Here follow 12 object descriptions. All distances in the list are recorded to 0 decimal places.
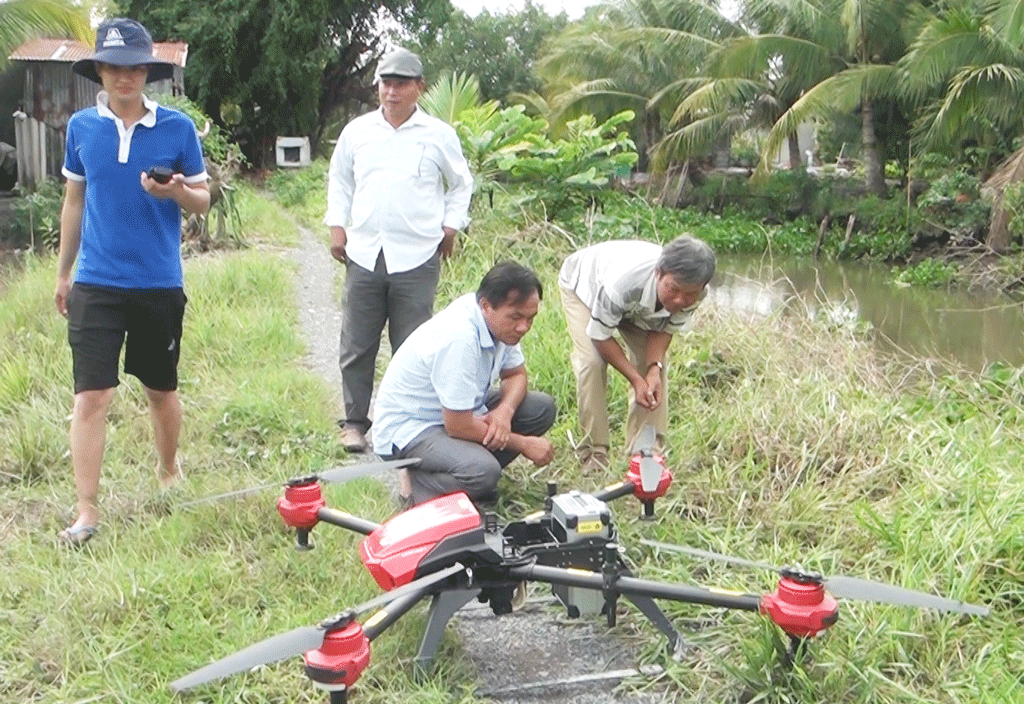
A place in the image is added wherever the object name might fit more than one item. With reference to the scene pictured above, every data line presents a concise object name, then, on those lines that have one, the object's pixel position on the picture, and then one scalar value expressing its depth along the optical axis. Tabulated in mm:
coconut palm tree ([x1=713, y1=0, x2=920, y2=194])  19984
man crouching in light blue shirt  3543
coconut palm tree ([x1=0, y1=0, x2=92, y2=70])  13055
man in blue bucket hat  3631
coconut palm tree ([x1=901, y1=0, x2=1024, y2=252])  16422
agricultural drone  2324
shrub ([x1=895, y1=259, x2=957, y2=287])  18562
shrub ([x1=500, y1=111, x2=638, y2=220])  8695
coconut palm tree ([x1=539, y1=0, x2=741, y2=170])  24578
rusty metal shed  17547
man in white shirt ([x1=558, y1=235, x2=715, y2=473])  3783
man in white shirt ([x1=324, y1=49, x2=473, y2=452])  4719
